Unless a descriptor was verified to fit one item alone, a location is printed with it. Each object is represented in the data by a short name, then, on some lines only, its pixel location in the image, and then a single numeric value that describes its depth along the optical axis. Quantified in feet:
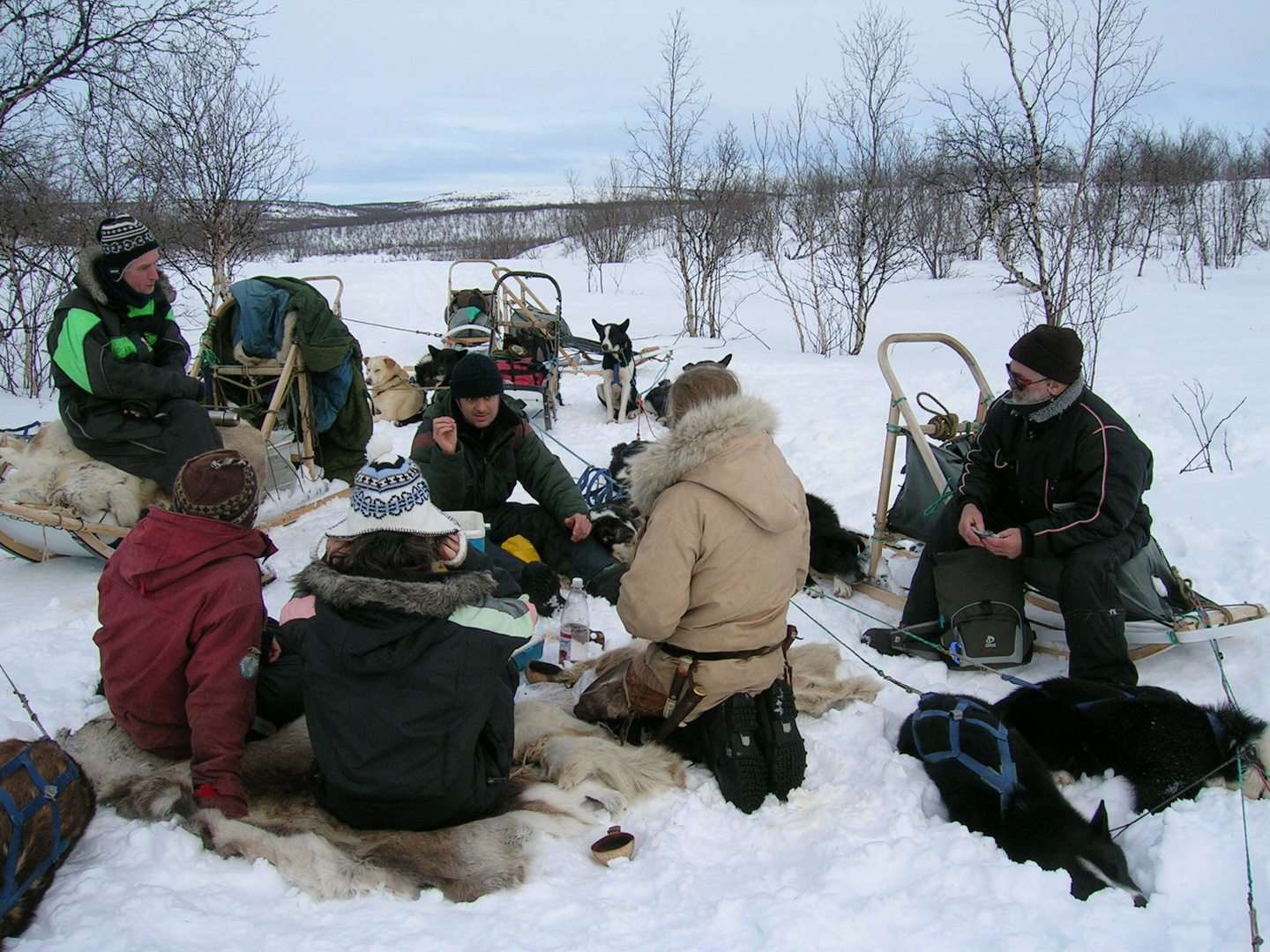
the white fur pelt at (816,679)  9.16
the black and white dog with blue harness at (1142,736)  7.15
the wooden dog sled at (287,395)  16.08
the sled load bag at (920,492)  12.09
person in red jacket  6.79
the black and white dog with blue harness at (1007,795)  6.33
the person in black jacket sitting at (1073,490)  9.32
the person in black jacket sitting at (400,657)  6.09
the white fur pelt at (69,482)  12.09
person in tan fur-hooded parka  7.14
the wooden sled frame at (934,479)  9.55
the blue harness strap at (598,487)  16.34
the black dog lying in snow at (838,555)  12.73
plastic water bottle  10.52
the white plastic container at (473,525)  9.83
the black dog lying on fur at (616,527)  13.19
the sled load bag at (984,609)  10.12
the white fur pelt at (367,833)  6.15
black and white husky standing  24.44
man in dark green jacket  12.37
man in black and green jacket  11.69
